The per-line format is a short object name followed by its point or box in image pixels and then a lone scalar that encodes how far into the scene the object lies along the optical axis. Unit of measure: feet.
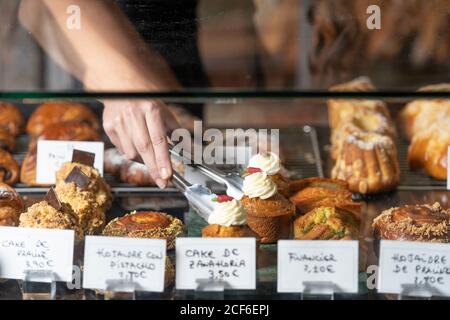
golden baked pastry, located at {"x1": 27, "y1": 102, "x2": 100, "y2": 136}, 7.89
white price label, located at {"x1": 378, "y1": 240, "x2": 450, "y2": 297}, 4.74
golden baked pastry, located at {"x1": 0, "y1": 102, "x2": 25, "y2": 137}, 8.04
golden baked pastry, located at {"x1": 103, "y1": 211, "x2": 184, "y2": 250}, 5.40
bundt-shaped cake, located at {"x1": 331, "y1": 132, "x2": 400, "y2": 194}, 6.76
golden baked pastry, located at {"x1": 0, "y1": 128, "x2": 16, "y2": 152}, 7.51
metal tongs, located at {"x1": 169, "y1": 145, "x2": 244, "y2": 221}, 5.73
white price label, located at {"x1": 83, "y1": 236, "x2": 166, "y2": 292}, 4.75
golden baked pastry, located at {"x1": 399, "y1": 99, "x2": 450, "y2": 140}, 7.75
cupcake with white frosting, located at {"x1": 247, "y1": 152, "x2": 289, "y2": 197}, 6.02
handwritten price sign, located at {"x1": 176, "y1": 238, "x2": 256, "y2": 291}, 4.77
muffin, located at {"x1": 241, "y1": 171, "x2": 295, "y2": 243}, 5.42
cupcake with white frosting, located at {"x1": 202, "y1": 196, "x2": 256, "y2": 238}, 4.97
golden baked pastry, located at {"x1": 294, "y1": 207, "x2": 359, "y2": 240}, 5.03
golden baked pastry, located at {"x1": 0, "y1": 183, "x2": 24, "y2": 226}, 5.33
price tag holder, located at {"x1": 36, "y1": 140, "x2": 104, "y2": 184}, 6.36
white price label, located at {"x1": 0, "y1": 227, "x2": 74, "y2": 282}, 4.97
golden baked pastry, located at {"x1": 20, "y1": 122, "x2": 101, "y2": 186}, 6.77
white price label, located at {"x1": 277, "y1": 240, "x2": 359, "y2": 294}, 4.76
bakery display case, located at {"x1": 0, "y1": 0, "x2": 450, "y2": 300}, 4.80
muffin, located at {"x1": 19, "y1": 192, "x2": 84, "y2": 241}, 5.12
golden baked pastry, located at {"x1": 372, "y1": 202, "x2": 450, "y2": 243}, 5.13
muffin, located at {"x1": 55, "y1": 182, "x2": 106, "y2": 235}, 5.55
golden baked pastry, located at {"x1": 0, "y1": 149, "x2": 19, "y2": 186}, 6.74
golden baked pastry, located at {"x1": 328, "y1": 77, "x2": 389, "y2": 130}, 7.96
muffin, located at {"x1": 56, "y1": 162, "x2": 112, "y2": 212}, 6.10
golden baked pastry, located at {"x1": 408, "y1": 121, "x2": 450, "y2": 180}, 6.99
